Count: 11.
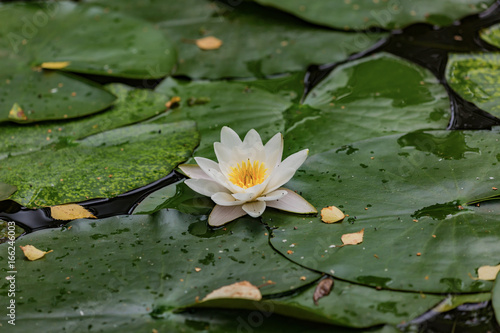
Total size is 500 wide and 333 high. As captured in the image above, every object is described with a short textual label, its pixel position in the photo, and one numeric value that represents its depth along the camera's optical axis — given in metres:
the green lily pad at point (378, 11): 6.66
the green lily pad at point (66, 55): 5.86
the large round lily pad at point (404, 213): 3.54
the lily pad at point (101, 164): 4.62
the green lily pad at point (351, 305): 3.26
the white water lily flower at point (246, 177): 4.07
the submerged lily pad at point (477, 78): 5.24
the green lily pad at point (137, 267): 3.47
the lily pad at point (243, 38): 6.34
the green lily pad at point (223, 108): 5.21
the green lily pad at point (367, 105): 5.00
